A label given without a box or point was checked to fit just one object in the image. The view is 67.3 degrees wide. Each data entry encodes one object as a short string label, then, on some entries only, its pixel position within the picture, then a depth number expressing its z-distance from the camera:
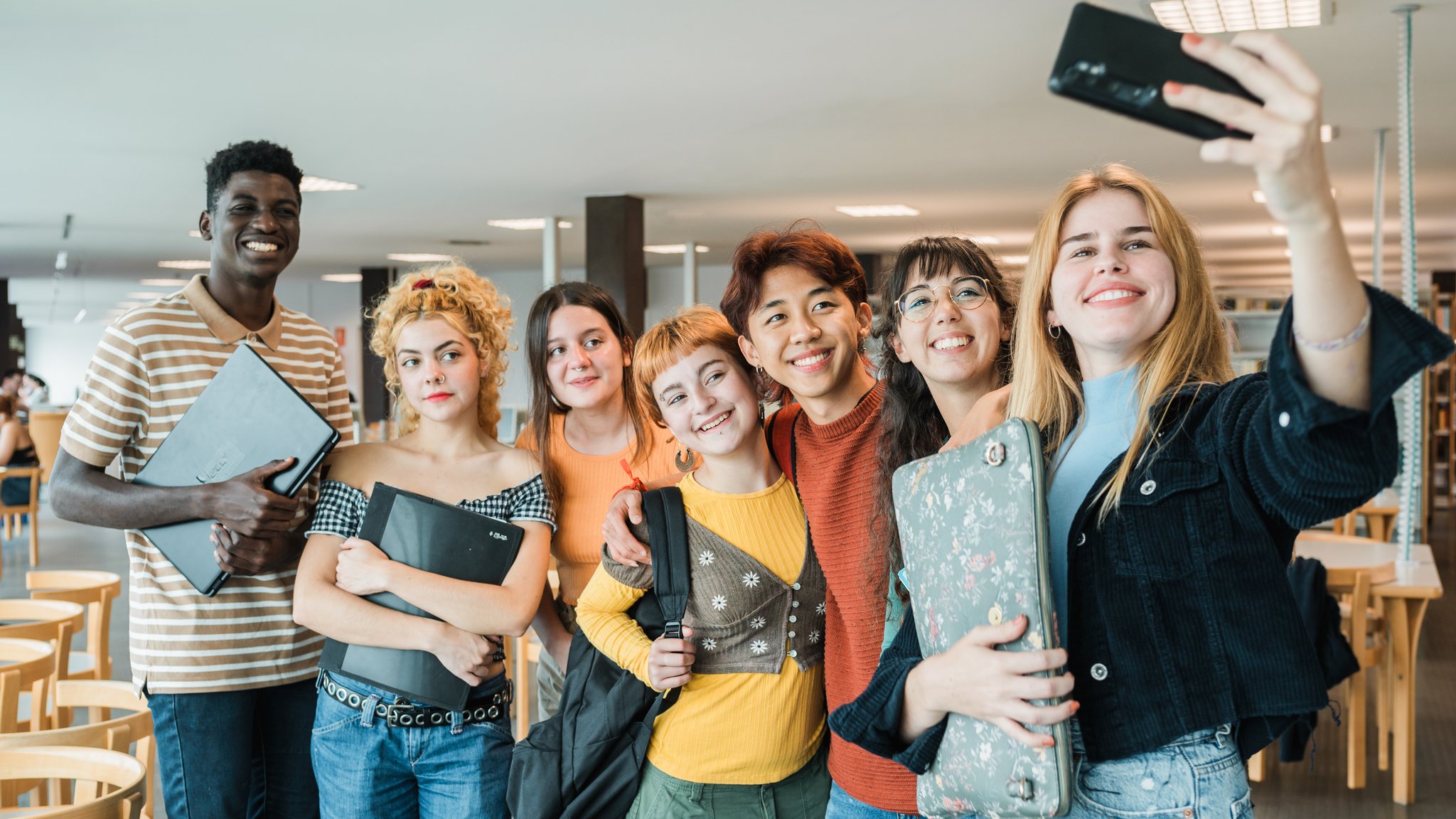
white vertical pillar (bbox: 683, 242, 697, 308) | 13.36
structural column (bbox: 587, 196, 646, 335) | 9.35
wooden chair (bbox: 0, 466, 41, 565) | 9.84
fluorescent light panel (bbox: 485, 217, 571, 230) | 11.07
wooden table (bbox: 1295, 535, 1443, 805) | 4.17
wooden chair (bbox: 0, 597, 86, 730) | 3.49
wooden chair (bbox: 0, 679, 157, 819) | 2.25
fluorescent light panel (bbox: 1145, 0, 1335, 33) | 4.16
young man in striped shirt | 2.18
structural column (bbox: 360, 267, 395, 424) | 15.91
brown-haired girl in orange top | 2.33
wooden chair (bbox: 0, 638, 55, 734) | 2.94
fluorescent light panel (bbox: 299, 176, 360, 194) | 8.38
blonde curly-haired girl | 2.00
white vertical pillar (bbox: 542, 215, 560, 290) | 10.80
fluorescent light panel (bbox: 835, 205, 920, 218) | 10.08
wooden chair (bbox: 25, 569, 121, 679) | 4.08
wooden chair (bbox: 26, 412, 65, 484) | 12.92
